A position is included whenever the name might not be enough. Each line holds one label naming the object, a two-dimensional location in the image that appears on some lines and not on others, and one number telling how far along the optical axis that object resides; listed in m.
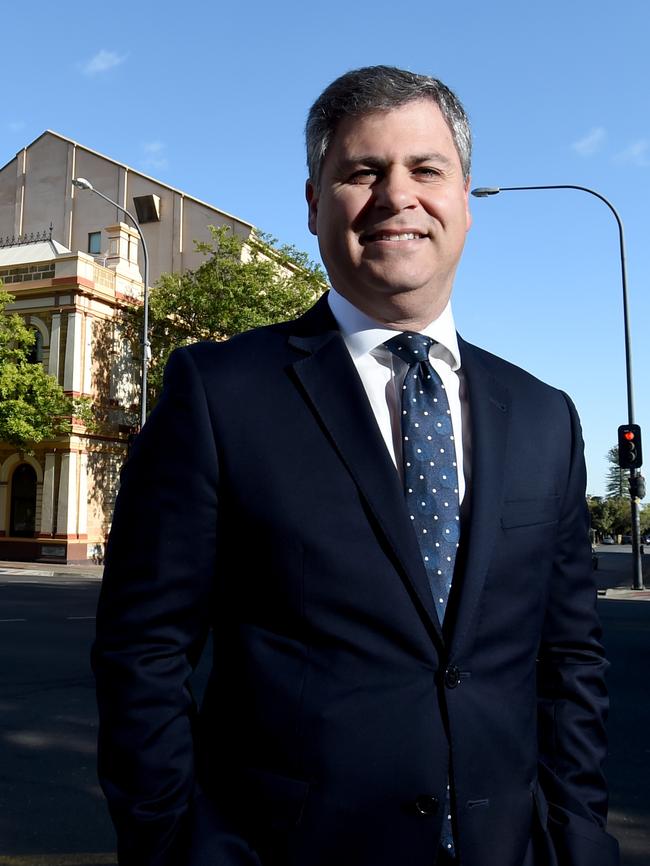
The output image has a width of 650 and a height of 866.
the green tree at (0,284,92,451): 26.59
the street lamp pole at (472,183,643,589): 19.97
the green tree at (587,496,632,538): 117.25
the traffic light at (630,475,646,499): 20.08
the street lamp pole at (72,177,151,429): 22.84
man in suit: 1.54
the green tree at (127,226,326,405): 29.16
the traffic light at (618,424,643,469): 18.78
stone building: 28.75
